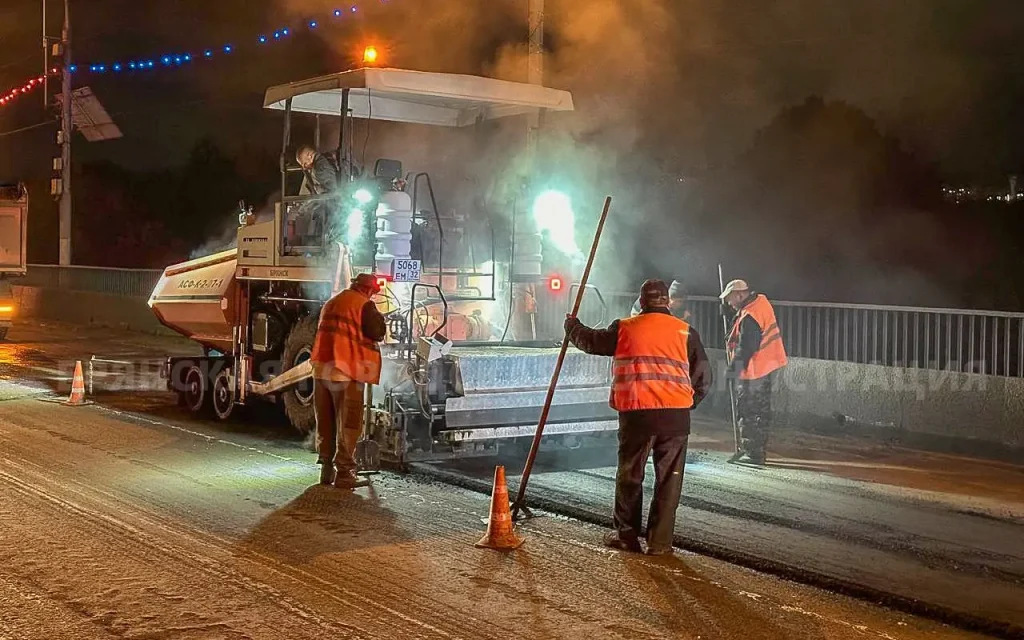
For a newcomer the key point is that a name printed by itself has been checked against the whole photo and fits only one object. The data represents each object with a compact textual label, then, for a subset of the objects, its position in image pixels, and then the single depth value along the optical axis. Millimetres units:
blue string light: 16947
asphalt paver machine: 9109
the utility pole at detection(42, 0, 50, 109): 28922
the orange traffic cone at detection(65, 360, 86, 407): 13227
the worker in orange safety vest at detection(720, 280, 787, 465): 9945
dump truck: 23406
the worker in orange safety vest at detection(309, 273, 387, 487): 8547
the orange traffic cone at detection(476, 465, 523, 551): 6605
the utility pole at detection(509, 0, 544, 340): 10758
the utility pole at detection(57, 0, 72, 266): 28531
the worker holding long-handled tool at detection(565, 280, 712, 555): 6637
